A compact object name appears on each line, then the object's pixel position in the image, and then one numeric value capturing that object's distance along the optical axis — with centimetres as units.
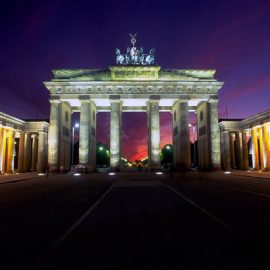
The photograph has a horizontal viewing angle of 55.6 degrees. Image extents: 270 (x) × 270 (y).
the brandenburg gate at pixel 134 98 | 4603
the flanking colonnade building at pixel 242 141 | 4288
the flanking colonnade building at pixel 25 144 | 4803
